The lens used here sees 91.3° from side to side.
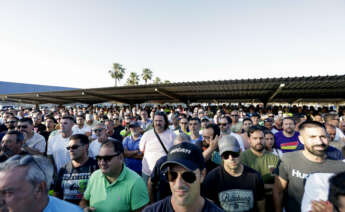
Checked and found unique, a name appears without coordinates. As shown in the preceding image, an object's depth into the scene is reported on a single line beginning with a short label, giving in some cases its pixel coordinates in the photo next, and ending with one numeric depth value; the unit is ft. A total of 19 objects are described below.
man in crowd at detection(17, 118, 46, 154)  14.56
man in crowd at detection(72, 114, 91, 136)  19.76
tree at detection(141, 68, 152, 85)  203.10
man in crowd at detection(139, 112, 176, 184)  12.87
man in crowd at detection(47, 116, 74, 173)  13.83
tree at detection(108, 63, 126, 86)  200.64
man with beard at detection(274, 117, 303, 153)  15.26
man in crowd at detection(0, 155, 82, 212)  5.37
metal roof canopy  36.24
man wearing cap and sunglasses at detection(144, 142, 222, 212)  4.50
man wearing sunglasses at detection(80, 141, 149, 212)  7.42
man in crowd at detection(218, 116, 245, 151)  15.92
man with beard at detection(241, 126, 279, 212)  10.72
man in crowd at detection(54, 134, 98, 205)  9.43
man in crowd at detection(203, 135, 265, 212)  7.82
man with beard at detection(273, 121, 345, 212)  7.99
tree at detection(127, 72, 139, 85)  200.23
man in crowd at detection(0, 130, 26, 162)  11.83
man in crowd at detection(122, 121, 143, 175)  14.52
